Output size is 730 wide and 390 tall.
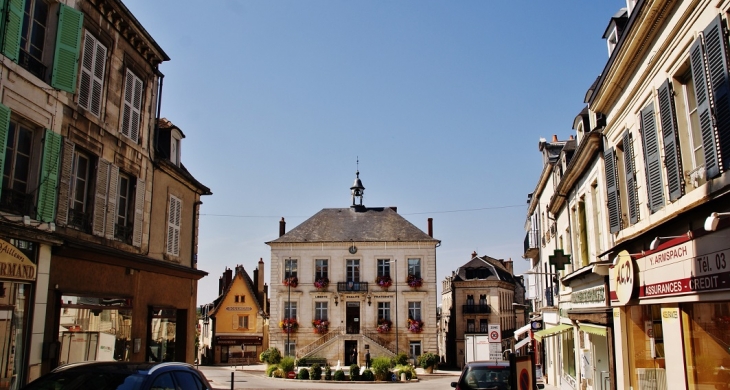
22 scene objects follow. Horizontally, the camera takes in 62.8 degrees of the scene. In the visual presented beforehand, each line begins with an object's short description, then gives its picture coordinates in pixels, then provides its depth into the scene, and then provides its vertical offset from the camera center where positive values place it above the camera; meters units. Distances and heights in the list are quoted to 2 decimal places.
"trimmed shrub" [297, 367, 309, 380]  34.56 -3.23
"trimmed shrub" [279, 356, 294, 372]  35.62 -2.78
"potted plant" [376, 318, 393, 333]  46.94 -0.66
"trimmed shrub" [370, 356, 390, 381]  33.69 -2.91
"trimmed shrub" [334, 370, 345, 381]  33.91 -3.25
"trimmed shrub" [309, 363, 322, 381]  34.16 -3.11
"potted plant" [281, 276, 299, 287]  48.03 +2.87
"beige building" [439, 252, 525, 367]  57.44 +1.17
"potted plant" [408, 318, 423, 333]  46.72 -0.66
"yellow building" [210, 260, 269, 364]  52.56 -0.56
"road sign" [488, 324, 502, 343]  20.73 -0.57
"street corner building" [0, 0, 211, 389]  10.25 +2.58
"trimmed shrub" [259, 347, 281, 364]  40.19 -2.61
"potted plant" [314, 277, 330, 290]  47.94 +2.71
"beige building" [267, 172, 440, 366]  46.97 +2.00
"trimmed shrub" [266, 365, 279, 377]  36.12 -3.11
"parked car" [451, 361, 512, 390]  13.37 -1.34
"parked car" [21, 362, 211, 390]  6.29 -0.64
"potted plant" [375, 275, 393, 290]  47.75 +2.85
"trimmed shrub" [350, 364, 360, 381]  34.09 -3.07
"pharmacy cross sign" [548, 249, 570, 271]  19.58 +1.87
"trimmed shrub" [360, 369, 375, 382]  33.72 -3.24
